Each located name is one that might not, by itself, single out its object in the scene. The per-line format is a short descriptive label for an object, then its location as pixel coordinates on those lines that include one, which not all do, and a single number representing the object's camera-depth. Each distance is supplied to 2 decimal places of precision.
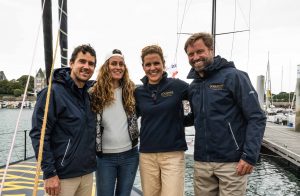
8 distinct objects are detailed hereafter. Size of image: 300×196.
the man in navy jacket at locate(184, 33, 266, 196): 2.89
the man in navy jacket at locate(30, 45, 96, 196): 2.72
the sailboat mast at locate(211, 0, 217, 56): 13.24
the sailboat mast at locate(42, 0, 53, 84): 4.50
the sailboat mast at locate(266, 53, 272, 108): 47.71
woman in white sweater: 3.41
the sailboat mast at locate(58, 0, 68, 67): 4.74
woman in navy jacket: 3.37
